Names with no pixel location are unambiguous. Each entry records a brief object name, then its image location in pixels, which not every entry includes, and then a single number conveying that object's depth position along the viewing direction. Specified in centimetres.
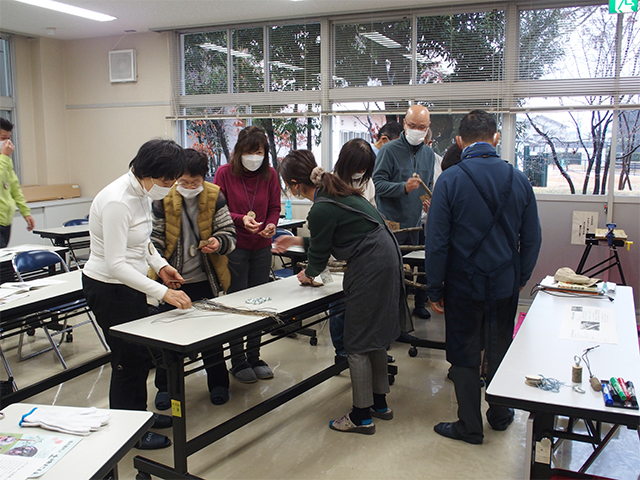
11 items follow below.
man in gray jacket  381
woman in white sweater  214
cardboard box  676
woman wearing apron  255
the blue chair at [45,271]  351
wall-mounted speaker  691
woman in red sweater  309
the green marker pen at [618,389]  154
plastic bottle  617
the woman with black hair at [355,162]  276
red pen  155
